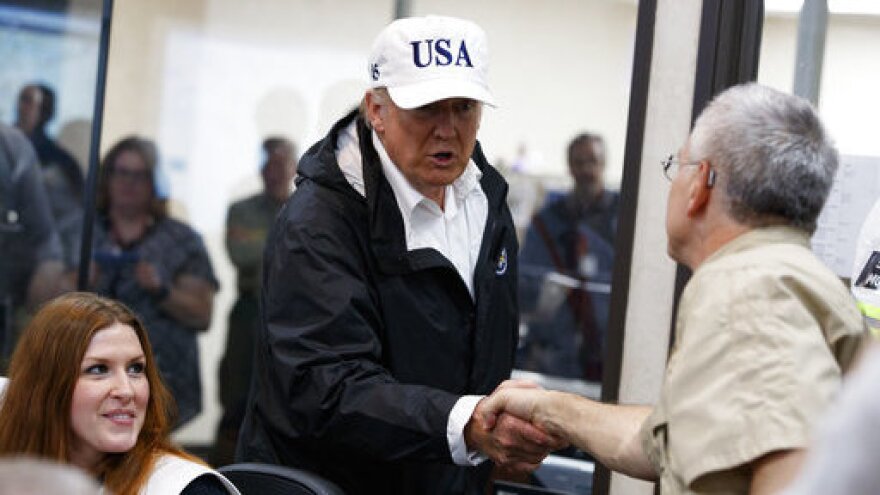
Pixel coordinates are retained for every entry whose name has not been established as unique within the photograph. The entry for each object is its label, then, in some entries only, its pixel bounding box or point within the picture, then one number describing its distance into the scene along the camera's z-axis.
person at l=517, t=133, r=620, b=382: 6.84
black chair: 3.19
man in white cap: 3.28
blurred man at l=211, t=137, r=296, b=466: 6.91
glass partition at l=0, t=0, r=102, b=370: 6.87
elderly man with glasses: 2.22
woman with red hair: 3.39
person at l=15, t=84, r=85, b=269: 6.83
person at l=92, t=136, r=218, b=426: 6.70
